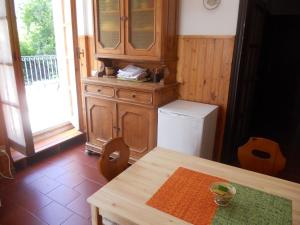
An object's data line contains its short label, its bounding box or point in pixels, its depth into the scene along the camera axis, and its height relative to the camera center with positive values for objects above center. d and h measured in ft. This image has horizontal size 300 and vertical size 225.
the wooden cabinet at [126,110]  7.65 -2.32
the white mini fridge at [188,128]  6.88 -2.49
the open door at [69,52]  9.61 -0.49
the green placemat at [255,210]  2.99 -2.16
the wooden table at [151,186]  3.10 -2.16
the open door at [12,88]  7.43 -1.59
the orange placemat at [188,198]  3.07 -2.15
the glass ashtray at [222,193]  3.21 -2.00
